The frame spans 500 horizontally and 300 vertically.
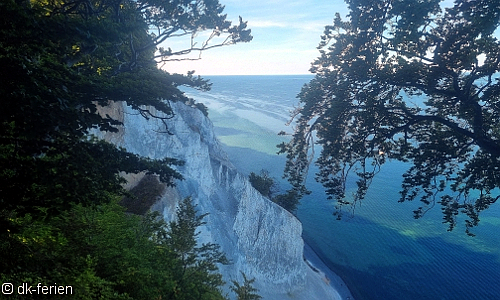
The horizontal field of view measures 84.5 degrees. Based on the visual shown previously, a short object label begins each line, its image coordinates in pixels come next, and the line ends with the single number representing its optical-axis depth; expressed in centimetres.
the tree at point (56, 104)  580
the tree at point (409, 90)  970
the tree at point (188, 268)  908
